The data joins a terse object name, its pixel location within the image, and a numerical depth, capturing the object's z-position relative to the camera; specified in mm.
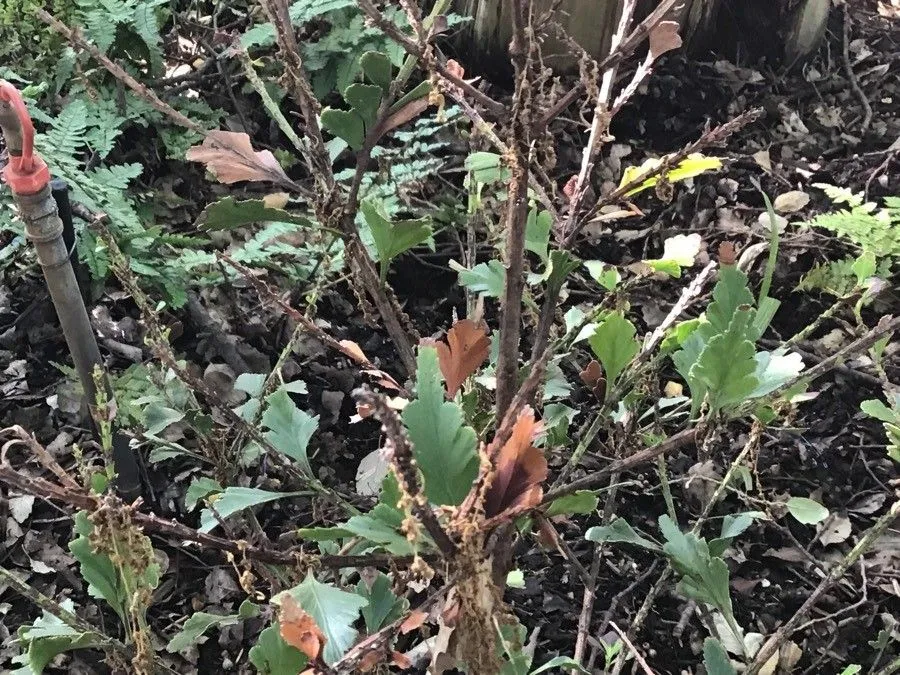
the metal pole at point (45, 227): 1014
